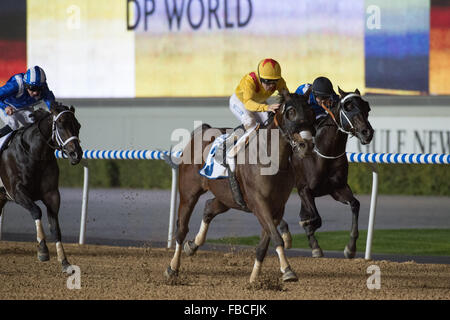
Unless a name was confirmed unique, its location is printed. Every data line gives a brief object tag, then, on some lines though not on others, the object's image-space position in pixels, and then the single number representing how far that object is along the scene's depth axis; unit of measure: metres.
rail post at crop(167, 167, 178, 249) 20.11
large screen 36.59
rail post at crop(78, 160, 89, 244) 20.86
